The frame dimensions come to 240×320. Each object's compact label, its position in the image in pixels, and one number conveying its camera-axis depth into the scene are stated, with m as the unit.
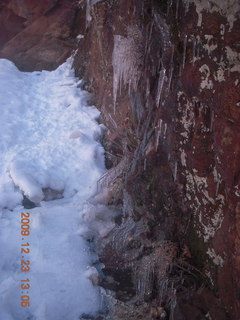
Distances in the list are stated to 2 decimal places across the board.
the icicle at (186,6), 2.43
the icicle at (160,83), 2.85
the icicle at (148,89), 3.13
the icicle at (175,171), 2.85
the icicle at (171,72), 2.66
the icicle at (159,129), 2.99
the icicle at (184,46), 2.49
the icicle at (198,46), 2.33
